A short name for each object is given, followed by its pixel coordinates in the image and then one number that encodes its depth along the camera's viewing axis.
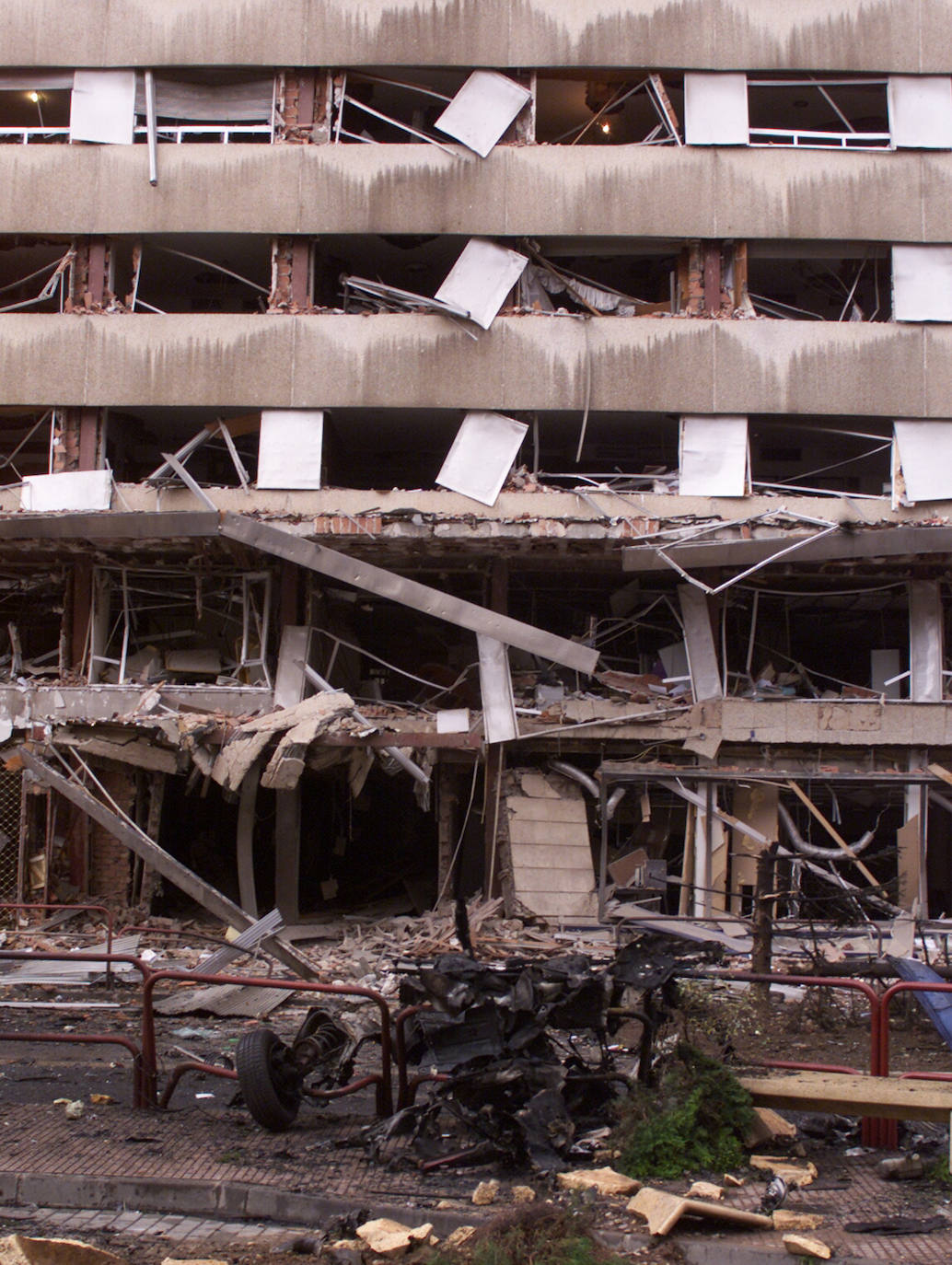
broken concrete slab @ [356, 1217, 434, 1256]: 5.46
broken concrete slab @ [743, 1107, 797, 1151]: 6.65
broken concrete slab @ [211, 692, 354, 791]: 16.02
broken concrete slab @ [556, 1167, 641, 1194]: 6.08
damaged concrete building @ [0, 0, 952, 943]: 18.00
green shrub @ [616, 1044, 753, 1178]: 6.39
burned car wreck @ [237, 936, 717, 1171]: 6.52
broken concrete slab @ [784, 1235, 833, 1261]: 5.36
